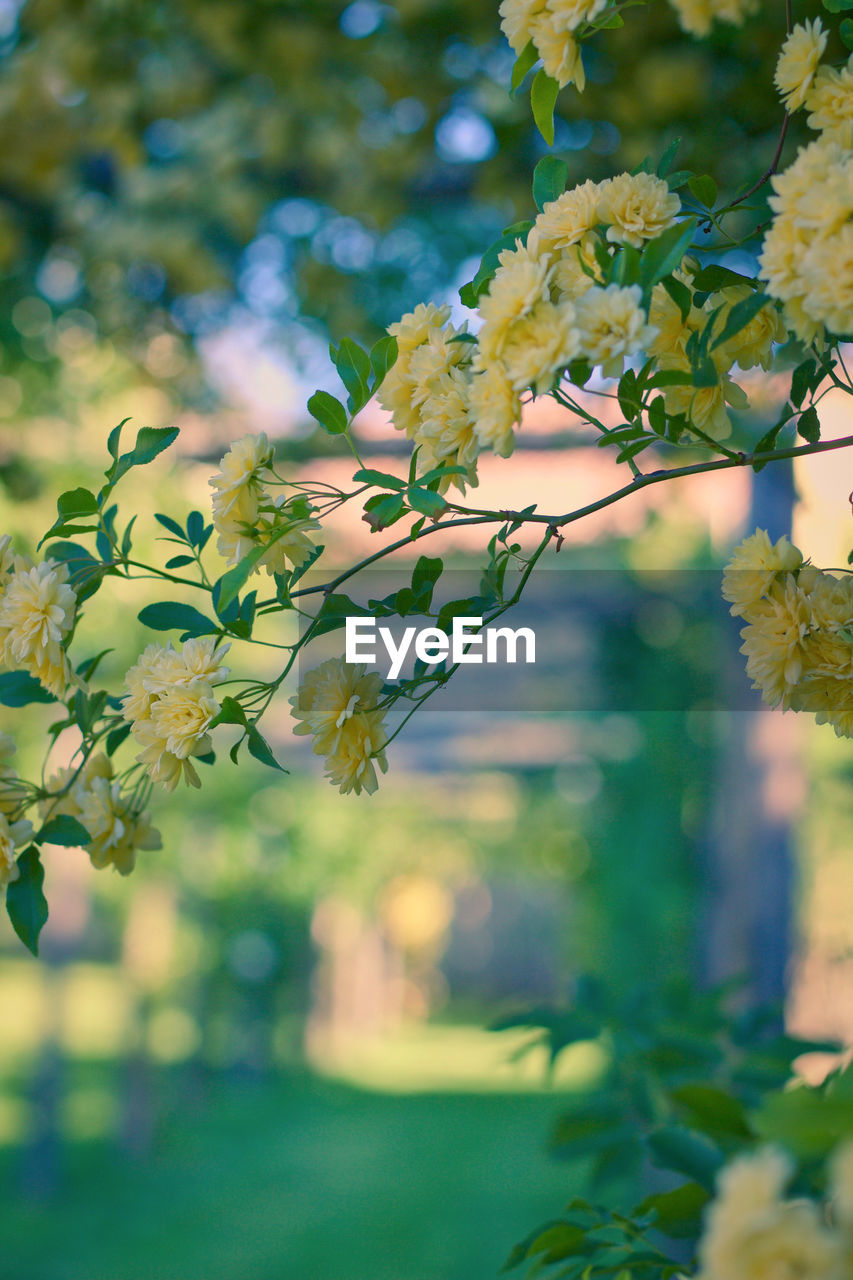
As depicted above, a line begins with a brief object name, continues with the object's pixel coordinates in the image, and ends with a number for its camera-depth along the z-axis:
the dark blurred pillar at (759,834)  2.57
